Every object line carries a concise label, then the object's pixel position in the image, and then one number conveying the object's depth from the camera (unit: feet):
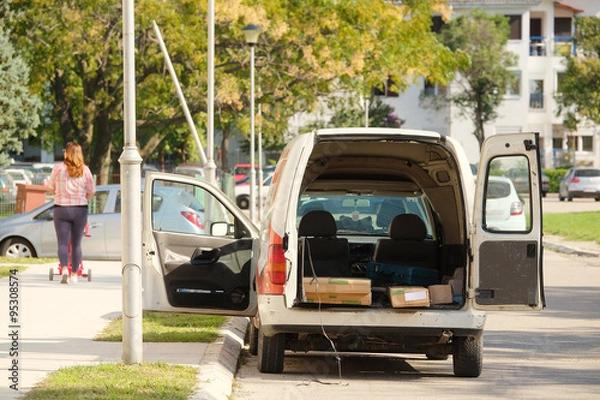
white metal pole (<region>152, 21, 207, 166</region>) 87.62
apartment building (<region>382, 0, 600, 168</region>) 273.95
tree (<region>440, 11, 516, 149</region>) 260.62
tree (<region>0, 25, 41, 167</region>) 129.39
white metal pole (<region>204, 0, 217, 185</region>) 76.69
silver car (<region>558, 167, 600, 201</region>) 205.36
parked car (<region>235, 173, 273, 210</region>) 191.52
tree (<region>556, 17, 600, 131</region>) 247.70
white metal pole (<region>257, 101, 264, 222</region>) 128.90
